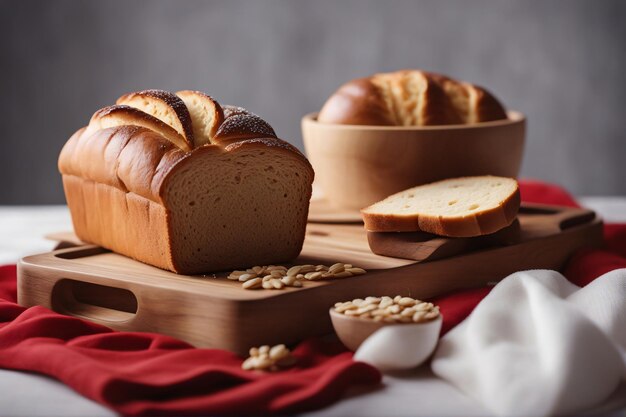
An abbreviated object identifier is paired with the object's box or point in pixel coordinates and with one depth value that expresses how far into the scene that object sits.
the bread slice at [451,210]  1.08
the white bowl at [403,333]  0.94
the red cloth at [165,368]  0.89
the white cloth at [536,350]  0.89
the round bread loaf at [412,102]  1.23
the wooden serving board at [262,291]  0.98
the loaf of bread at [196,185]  1.05
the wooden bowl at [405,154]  1.21
